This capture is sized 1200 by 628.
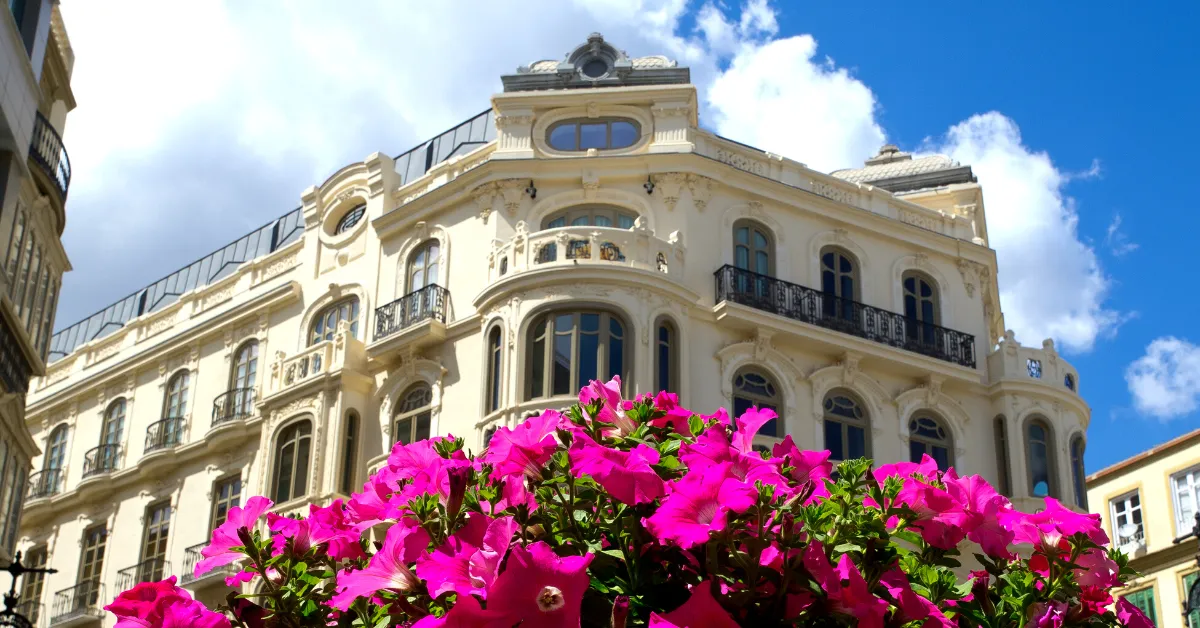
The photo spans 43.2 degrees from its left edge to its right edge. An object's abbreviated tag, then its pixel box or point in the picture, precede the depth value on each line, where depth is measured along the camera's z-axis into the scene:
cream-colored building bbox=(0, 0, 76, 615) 22.59
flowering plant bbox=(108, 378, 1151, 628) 5.71
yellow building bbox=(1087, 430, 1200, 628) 37.09
